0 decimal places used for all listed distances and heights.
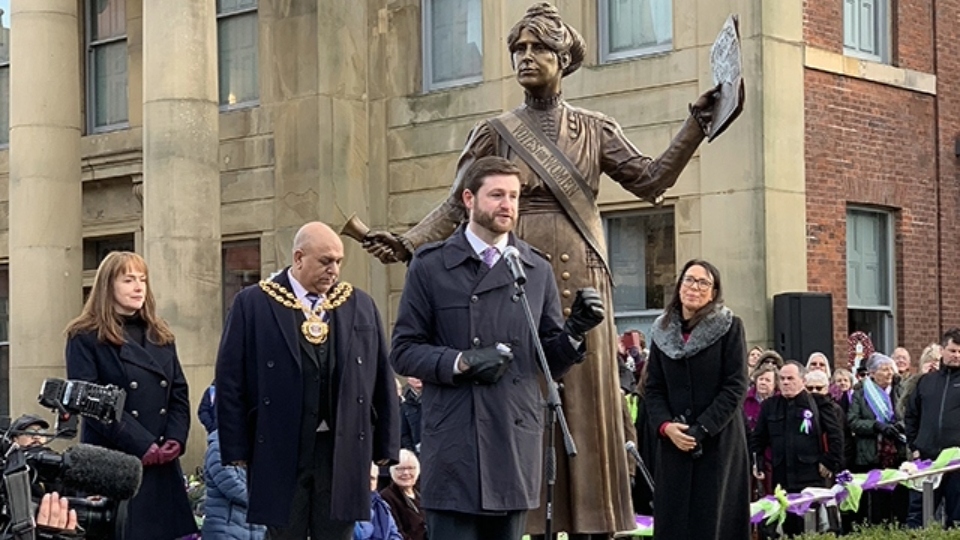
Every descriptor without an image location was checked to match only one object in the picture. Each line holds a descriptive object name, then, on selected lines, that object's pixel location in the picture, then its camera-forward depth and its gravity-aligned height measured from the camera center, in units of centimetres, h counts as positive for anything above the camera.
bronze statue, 755 +35
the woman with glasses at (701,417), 972 -77
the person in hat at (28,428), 604 -50
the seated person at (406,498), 1149 -143
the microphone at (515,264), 668 +6
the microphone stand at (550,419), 659 -54
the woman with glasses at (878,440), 1512 -143
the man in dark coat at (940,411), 1435 -111
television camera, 554 -64
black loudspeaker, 1738 -47
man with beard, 673 -30
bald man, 773 -51
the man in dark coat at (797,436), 1430 -130
